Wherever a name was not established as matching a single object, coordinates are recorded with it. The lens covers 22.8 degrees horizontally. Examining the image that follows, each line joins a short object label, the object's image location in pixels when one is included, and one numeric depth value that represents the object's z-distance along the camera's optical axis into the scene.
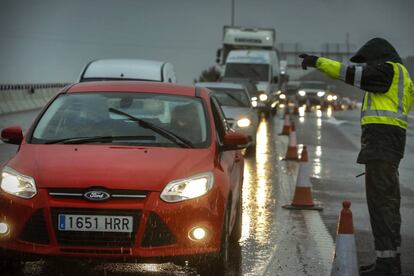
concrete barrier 38.75
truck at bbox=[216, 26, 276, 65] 48.19
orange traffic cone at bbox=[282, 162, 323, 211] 12.27
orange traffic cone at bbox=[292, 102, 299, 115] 43.88
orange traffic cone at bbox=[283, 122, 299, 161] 19.69
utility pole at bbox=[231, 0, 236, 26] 97.88
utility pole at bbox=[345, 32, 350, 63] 85.86
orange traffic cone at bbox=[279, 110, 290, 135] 28.52
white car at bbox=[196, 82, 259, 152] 19.53
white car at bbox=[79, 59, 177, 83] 18.73
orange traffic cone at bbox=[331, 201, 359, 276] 6.98
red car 6.84
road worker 7.70
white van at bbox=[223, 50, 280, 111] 41.50
